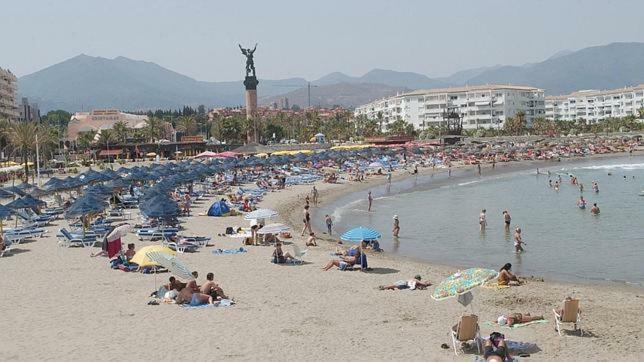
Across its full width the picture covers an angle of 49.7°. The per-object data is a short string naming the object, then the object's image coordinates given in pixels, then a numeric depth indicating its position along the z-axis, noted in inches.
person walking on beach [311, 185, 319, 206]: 1498.5
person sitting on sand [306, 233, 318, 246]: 844.6
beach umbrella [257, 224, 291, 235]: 804.6
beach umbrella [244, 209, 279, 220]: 890.7
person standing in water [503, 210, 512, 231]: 1033.5
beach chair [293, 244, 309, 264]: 718.5
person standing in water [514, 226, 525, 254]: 843.4
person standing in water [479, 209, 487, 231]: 1054.4
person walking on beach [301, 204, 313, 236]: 953.7
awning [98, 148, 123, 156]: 3249.8
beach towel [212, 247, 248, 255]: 774.5
